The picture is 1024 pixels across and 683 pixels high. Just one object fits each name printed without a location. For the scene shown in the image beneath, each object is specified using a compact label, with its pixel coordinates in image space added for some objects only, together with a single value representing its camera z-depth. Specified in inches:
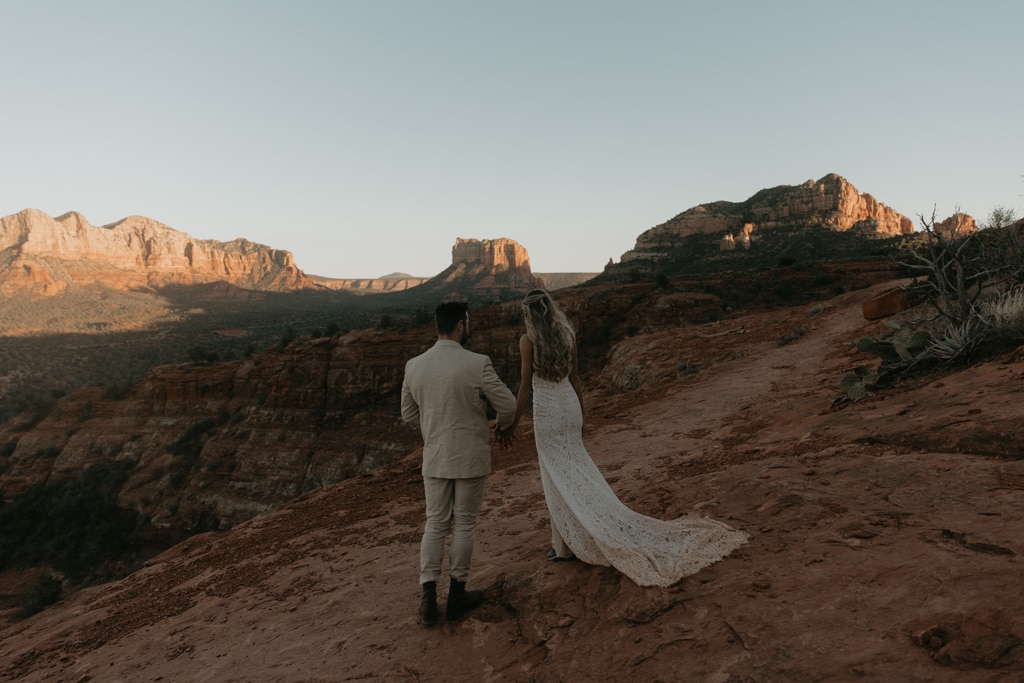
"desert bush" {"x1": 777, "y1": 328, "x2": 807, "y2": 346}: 527.4
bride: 110.8
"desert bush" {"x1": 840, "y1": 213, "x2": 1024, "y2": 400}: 235.3
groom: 119.0
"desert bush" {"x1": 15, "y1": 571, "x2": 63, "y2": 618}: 419.8
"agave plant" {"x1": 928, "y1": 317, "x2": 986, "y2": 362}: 238.2
